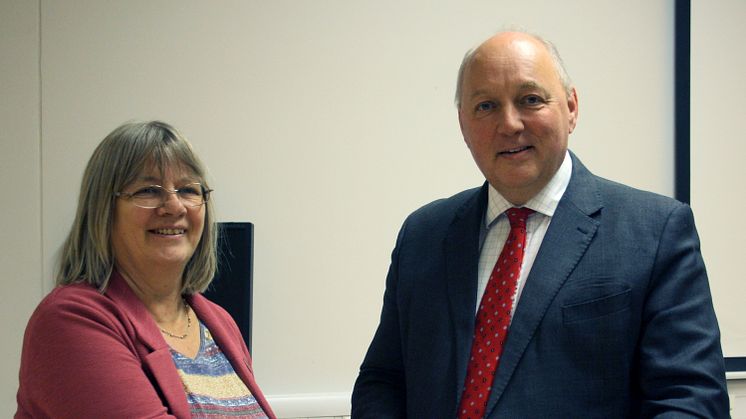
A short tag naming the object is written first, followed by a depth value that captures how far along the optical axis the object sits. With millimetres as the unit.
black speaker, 2266
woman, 1408
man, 1220
